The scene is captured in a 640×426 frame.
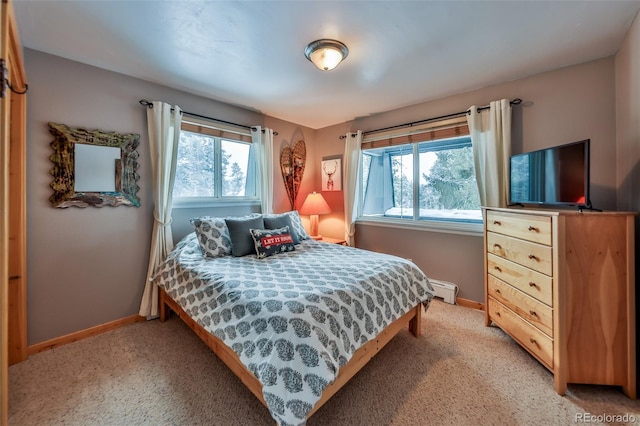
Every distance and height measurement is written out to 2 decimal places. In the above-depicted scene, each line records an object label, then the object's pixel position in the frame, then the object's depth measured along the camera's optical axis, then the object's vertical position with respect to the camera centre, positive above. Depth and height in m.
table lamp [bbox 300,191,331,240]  3.77 +0.11
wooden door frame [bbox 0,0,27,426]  1.87 -0.10
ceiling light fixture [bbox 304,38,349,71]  1.90 +1.23
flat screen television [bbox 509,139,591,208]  1.75 +0.28
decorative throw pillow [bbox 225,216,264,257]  2.45 -0.22
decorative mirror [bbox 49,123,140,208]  2.10 +0.41
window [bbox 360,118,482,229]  2.95 +0.44
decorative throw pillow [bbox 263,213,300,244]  2.78 -0.10
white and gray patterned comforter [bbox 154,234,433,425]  1.20 -0.57
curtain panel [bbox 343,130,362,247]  3.71 +0.47
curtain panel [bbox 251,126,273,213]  3.40 +0.72
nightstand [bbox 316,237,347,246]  3.66 -0.39
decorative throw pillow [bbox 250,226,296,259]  2.45 -0.27
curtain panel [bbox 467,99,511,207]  2.51 +0.64
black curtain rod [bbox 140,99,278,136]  2.51 +1.11
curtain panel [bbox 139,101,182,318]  2.51 +0.24
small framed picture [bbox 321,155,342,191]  4.02 +0.65
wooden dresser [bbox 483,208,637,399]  1.57 -0.54
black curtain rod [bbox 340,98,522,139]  2.51 +1.10
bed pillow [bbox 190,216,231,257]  2.40 -0.22
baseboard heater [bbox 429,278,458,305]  2.93 -0.90
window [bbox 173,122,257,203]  2.89 +0.59
